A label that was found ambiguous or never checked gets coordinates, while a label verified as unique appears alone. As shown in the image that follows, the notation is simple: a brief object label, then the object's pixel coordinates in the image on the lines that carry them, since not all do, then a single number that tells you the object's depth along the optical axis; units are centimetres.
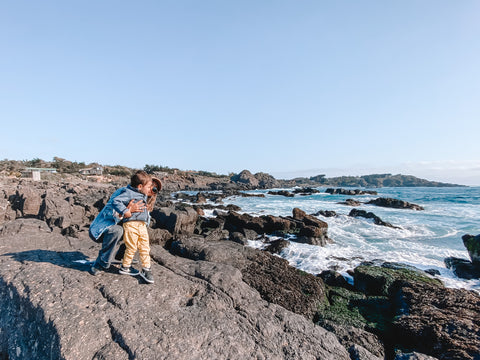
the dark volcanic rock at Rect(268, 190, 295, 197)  4081
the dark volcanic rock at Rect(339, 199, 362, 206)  2907
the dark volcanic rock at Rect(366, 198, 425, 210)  2638
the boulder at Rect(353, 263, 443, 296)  578
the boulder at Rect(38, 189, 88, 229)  817
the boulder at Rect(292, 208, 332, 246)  1081
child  351
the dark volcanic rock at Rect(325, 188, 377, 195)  4978
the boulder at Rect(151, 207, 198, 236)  1061
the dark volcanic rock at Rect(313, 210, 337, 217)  2000
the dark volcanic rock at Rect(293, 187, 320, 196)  4816
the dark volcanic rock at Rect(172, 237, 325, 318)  456
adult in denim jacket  349
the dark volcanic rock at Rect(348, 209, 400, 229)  1642
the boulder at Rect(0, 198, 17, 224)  867
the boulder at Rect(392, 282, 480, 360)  349
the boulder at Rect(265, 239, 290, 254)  949
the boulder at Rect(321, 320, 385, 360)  348
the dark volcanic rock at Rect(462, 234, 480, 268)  812
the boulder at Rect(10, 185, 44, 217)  979
